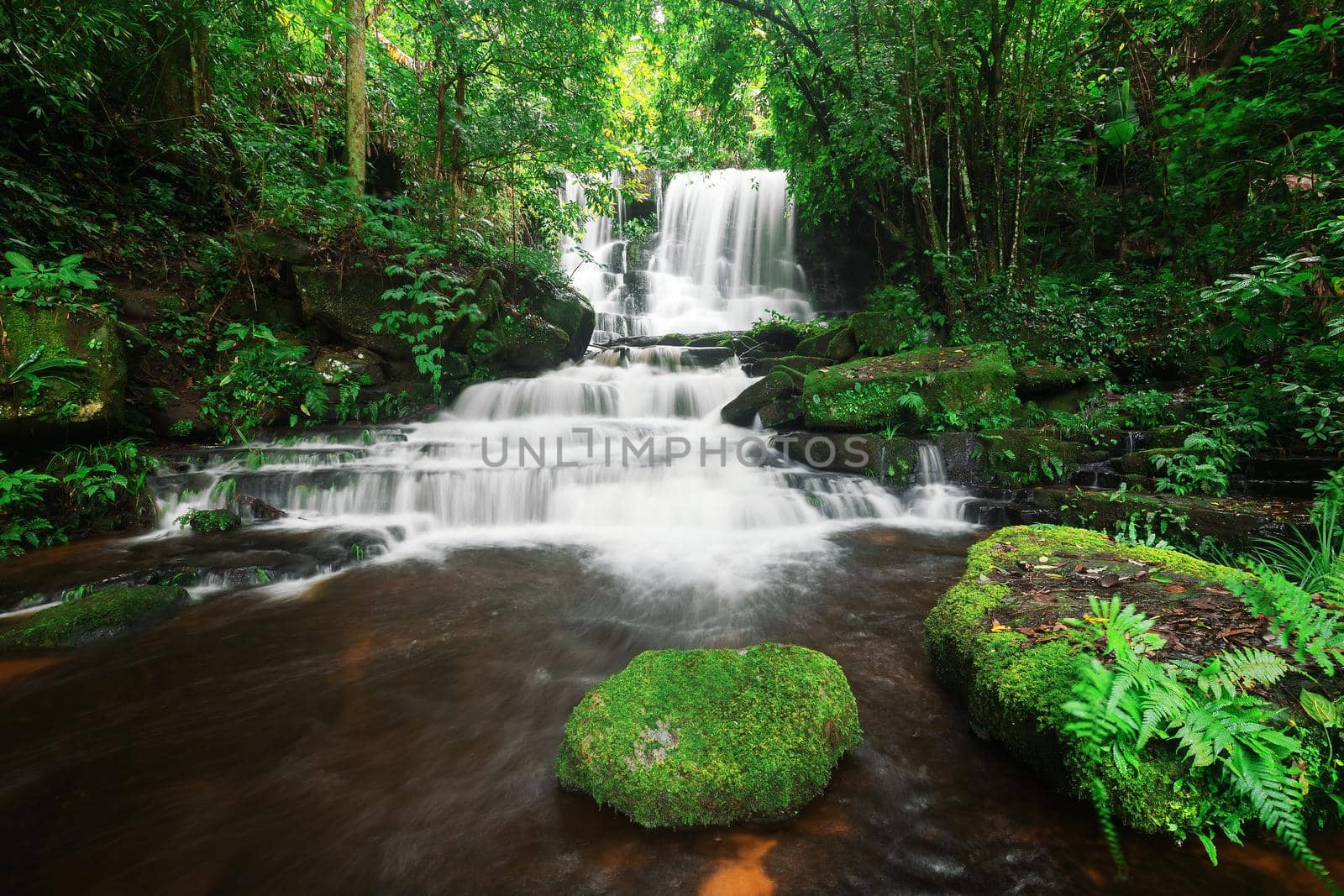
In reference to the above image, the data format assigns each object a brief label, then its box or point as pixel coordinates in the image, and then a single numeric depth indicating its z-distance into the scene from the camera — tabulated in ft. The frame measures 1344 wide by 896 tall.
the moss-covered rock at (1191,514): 12.67
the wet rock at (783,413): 24.74
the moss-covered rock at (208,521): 16.17
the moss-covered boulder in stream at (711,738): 5.75
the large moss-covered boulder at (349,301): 25.08
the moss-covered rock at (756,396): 25.77
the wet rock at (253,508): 17.42
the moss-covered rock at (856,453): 20.36
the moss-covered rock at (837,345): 29.22
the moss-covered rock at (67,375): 15.08
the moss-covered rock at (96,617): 9.66
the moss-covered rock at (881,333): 28.17
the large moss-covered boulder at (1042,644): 5.20
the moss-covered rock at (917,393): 21.13
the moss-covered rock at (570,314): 33.81
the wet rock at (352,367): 24.56
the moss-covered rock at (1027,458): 17.99
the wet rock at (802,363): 28.25
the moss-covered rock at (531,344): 31.50
